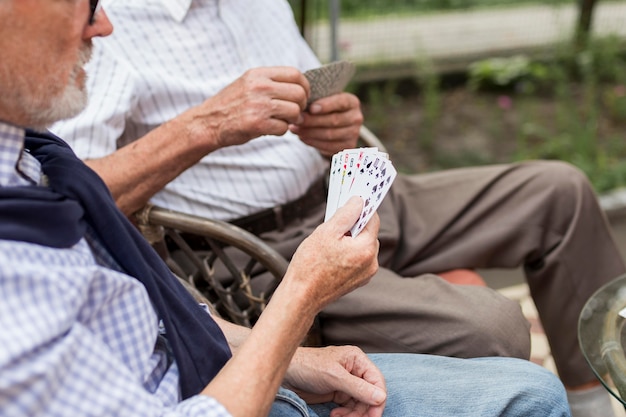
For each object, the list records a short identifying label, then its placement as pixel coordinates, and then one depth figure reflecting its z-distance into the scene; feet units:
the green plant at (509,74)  16.46
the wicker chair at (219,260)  6.09
